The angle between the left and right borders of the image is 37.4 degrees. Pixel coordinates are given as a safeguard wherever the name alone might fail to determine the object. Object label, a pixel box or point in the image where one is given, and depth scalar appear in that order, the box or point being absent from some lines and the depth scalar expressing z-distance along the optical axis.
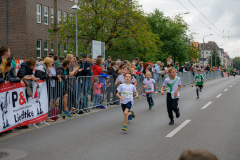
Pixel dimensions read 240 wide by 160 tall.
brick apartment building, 36.59
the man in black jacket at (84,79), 12.49
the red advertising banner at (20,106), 8.49
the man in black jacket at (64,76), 11.24
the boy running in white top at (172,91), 9.88
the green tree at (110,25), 31.91
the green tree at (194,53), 68.88
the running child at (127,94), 9.05
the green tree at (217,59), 144.20
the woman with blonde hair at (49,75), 10.25
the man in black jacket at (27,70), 9.59
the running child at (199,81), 18.44
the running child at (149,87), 13.59
